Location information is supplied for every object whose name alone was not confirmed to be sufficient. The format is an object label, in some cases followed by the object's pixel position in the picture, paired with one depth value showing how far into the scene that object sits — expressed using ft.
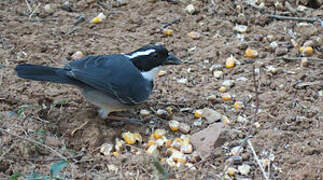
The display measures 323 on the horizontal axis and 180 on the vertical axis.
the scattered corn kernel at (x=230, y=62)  20.30
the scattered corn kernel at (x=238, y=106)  18.08
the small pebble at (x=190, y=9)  23.28
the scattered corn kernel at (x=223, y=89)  19.03
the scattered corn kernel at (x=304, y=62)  20.22
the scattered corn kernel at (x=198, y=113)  17.89
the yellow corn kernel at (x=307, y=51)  20.68
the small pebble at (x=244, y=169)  14.93
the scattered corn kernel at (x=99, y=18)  22.52
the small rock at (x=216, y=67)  20.29
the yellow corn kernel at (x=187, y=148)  15.92
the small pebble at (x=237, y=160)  15.26
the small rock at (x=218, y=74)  19.88
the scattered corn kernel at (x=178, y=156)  15.39
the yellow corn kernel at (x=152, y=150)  15.79
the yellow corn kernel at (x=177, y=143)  16.16
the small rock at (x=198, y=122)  17.61
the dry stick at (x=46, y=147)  14.79
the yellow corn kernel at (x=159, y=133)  16.80
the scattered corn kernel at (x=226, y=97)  18.57
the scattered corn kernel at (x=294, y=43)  21.30
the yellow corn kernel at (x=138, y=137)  16.68
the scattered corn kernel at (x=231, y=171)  14.87
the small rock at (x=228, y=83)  19.29
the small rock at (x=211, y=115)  17.53
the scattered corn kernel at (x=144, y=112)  18.30
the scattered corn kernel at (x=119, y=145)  16.23
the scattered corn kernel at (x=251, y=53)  20.86
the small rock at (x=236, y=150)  15.55
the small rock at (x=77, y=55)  20.29
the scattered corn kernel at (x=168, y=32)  22.02
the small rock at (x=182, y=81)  19.67
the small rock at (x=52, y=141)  15.63
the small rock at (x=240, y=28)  22.31
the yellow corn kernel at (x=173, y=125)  17.29
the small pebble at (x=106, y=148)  16.07
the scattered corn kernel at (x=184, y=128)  17.20
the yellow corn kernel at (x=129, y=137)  16.51
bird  16.89
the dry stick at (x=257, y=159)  14.57
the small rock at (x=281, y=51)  20.97
